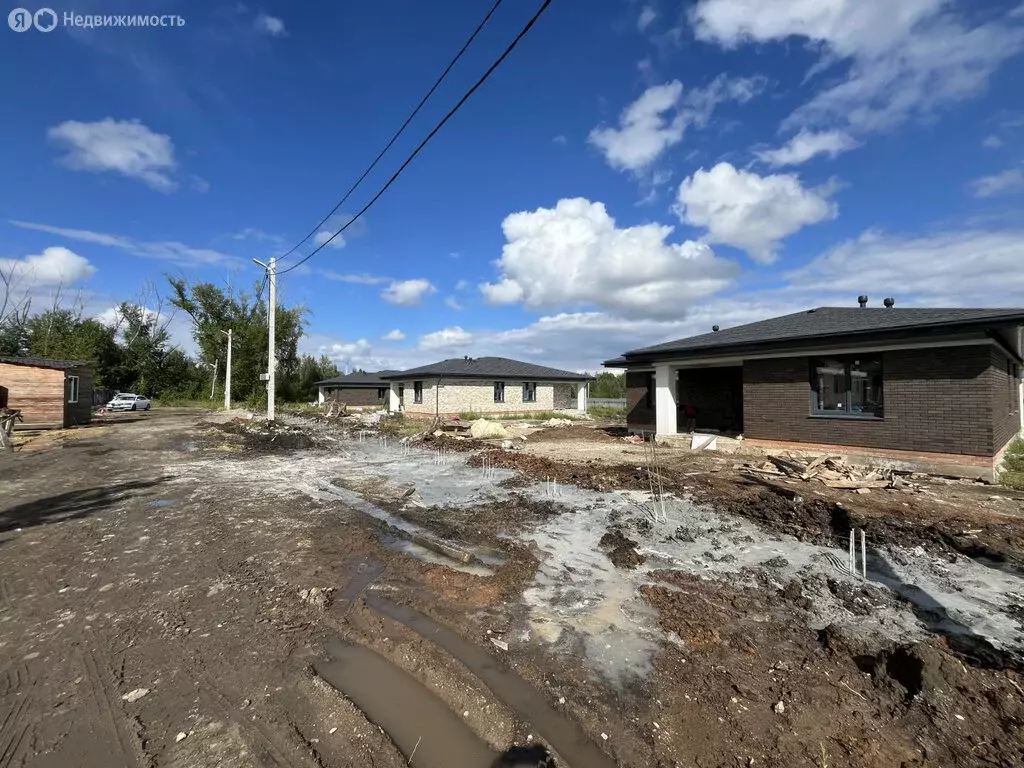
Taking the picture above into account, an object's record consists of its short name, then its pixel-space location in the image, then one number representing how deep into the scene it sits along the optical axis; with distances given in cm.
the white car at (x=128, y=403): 3753
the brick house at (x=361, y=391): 4256
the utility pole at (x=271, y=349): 2143
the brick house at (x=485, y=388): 3173
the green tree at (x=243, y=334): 4956
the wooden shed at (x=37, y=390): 2080
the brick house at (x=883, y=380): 987
